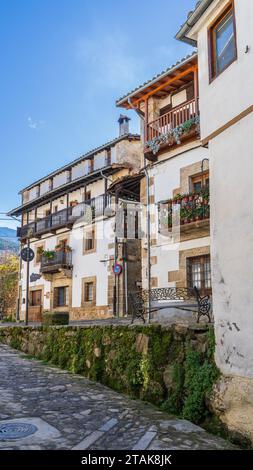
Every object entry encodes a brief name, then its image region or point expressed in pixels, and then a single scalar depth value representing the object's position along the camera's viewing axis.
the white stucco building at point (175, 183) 11.72
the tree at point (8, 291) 30.56
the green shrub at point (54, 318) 11.12
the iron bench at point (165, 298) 8.29
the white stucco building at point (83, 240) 18.62
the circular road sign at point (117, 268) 17.73
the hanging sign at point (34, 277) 19.27
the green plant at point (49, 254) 22.13
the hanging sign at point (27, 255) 15.92
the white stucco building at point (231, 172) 4.79
